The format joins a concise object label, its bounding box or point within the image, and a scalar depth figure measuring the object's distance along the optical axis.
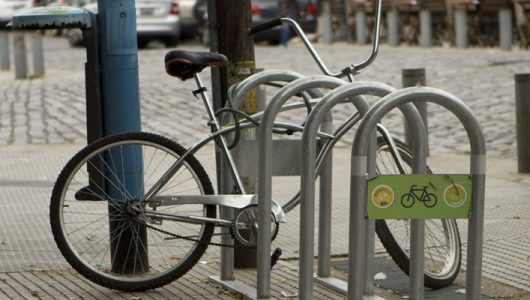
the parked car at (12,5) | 39.62
